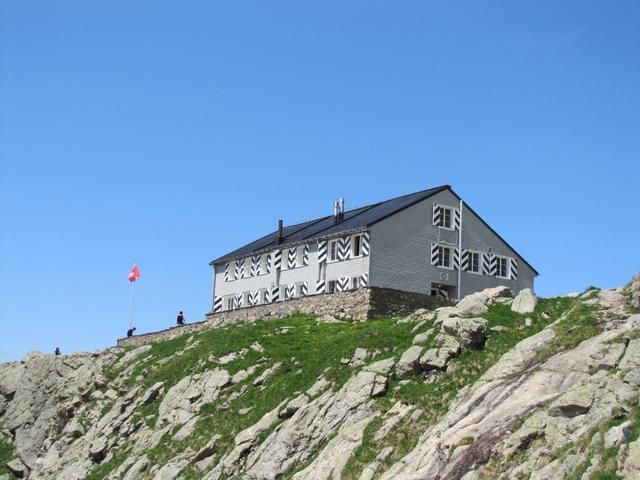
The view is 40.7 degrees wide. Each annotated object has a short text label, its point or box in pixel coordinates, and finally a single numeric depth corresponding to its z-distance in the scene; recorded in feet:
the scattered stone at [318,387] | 116.98
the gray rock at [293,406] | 115.44
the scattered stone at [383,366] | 110.32
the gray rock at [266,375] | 134.82
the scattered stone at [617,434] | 66.21
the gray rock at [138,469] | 127.65
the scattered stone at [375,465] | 89.50
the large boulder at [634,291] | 95.84
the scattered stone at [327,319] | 163.02
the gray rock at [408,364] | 107.24
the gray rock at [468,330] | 106.52
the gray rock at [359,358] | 119.24
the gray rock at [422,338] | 112.67
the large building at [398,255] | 184.96
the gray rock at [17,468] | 171.63
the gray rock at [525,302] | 113.50
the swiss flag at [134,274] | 244.63
